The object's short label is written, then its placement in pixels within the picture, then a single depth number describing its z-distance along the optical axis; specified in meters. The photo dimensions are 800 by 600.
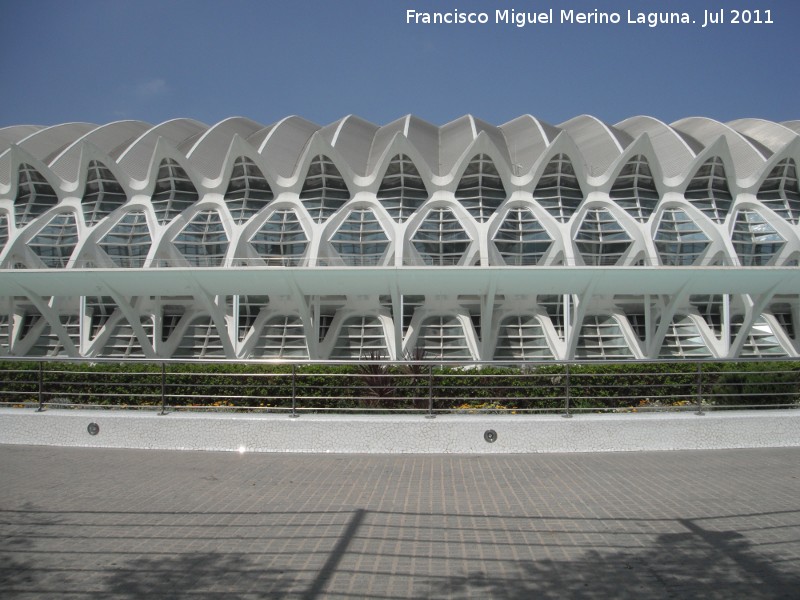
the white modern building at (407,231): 24.92
